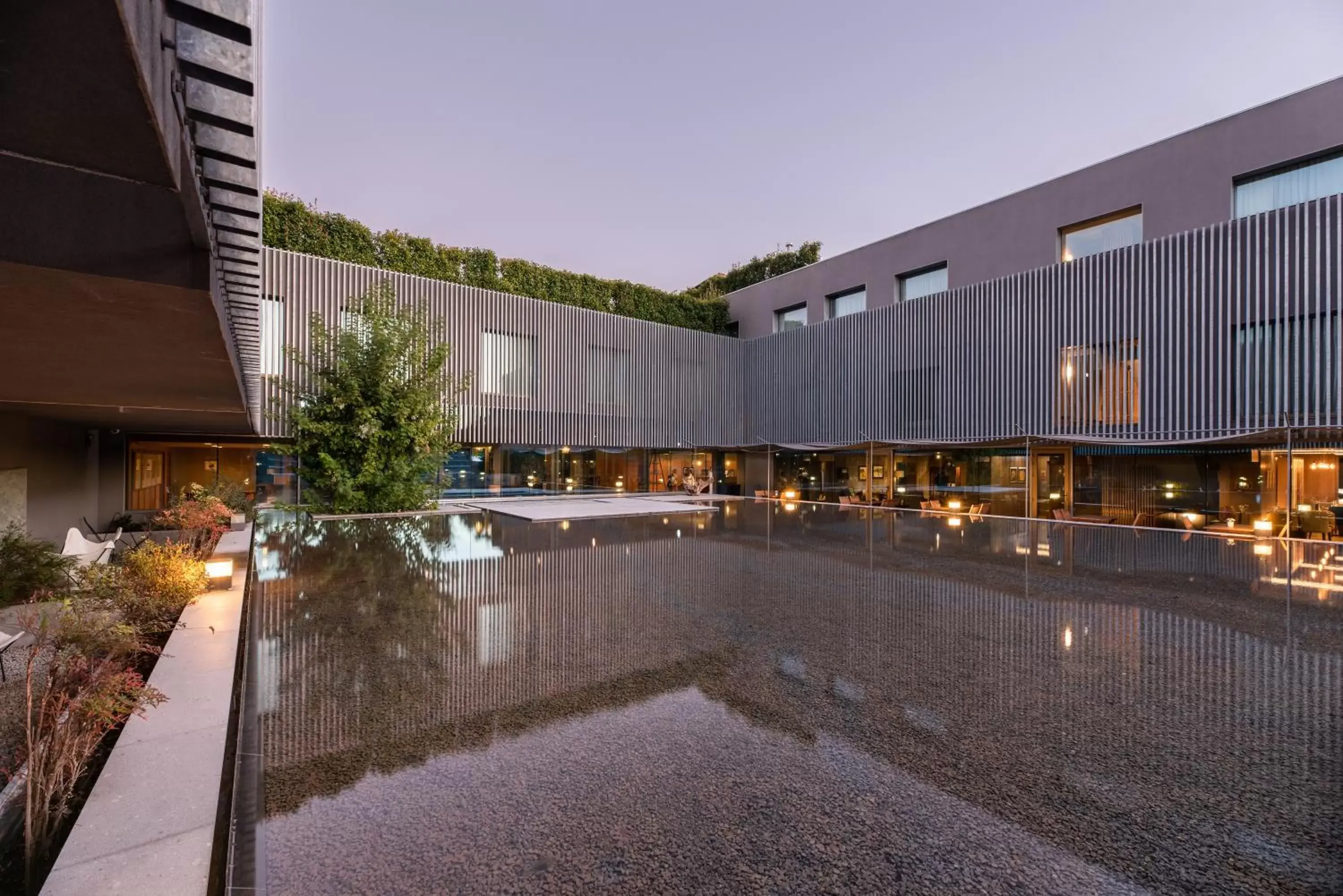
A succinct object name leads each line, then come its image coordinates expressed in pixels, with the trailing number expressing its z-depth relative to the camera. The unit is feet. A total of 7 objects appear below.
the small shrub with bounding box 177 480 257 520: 42.27
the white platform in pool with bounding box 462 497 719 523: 47.55
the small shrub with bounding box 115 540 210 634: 15.43
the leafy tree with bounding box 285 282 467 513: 43.34
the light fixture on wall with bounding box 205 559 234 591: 19.31
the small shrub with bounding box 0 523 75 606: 19.34
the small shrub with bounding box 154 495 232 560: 26.14
